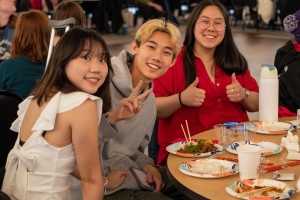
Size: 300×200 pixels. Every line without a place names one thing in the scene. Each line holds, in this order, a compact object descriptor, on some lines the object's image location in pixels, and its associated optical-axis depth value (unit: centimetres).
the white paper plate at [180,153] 214
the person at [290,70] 313
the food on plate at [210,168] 194
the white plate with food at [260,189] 169
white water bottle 256
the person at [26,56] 340
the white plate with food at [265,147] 214
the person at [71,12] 413
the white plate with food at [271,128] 244
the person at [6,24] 441
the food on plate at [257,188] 171
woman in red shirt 290
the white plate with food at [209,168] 190
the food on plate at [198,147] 219
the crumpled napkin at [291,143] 216
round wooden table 175
